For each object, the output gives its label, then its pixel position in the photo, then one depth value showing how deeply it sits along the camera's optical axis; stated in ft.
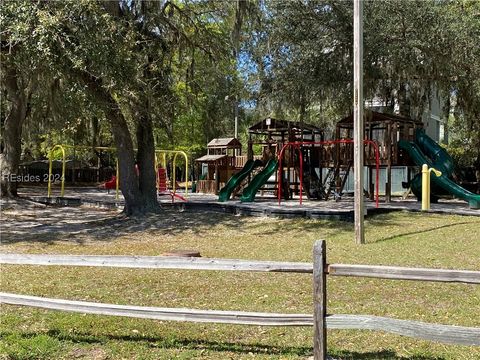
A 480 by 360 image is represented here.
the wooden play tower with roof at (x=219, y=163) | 84.74
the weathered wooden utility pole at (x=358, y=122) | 33.63
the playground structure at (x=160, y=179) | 70.88
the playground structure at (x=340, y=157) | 56.03
